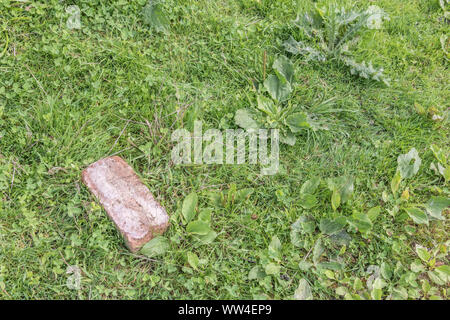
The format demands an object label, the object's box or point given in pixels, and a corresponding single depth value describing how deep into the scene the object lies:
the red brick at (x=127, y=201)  2.26
